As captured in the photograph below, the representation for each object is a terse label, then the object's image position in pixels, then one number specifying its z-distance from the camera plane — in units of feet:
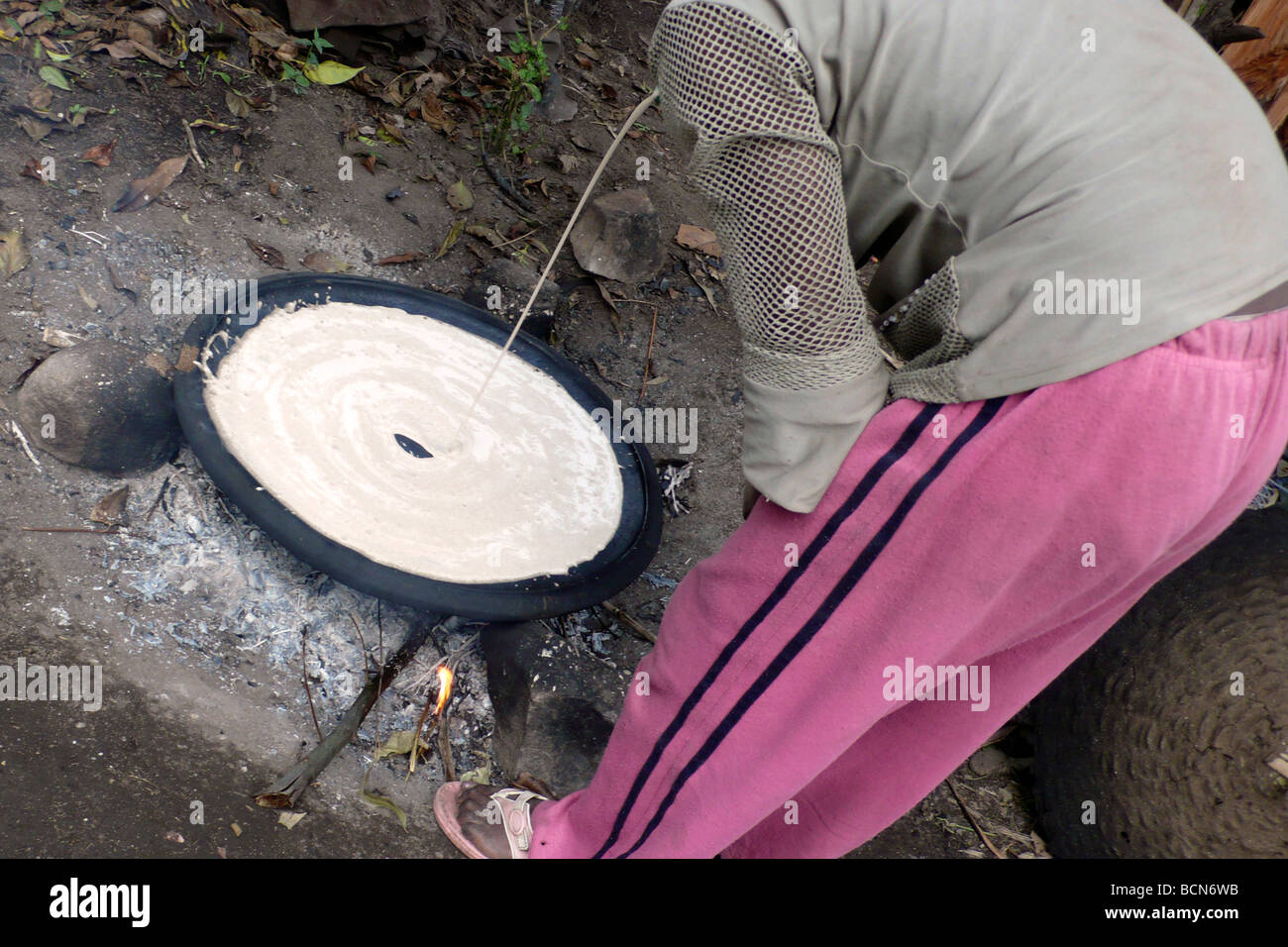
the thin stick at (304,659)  7.47
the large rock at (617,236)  11.61
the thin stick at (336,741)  6.91
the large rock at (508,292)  10.78
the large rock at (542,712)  7.93
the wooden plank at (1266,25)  9.60
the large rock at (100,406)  7.24
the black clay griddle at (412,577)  6.45
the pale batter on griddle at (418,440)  7.01
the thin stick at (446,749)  7.75
